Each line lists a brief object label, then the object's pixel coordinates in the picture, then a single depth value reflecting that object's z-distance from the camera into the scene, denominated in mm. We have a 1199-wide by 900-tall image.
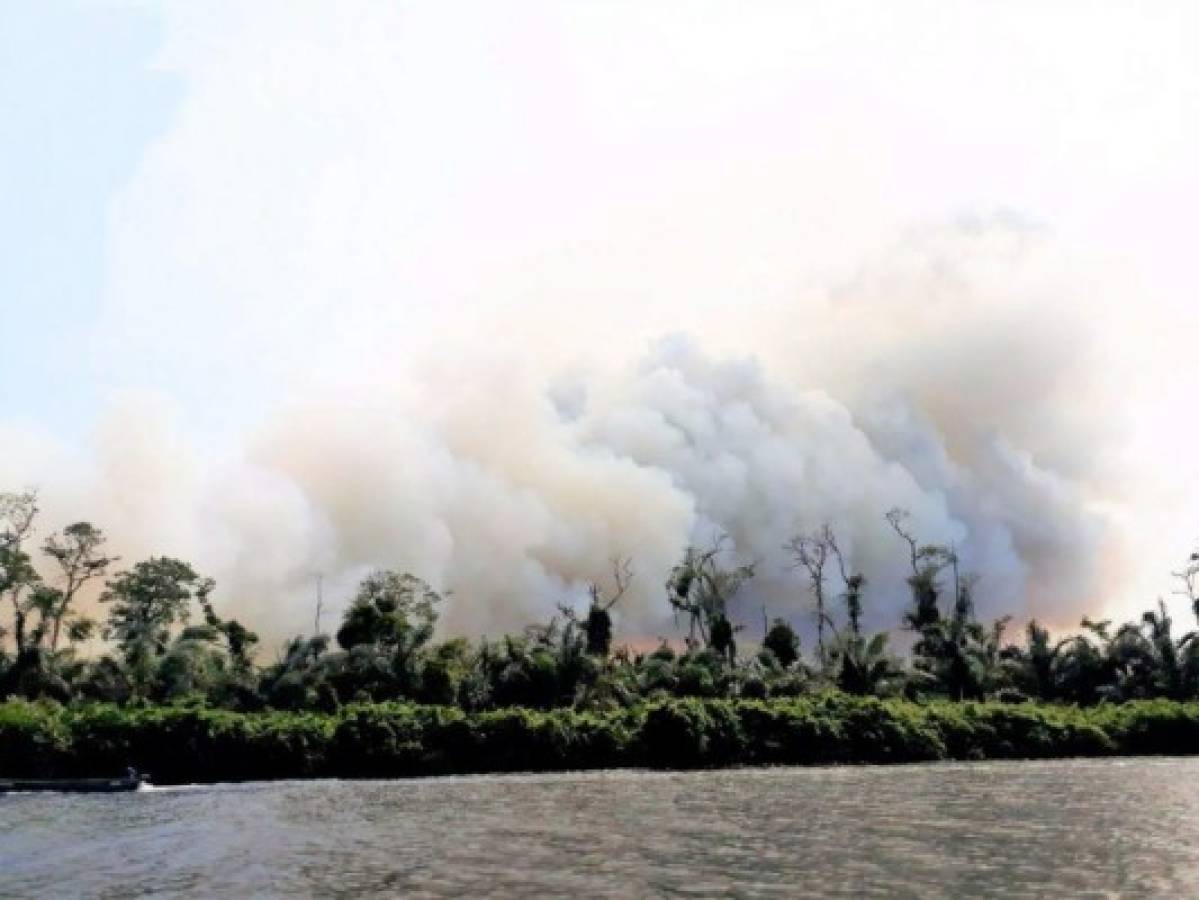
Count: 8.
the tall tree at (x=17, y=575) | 101000
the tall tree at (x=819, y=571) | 107938
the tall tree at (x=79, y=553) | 108625
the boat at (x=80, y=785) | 62562
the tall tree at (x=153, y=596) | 118125
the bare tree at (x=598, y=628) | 96750
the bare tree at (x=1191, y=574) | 101438
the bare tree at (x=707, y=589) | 102750
